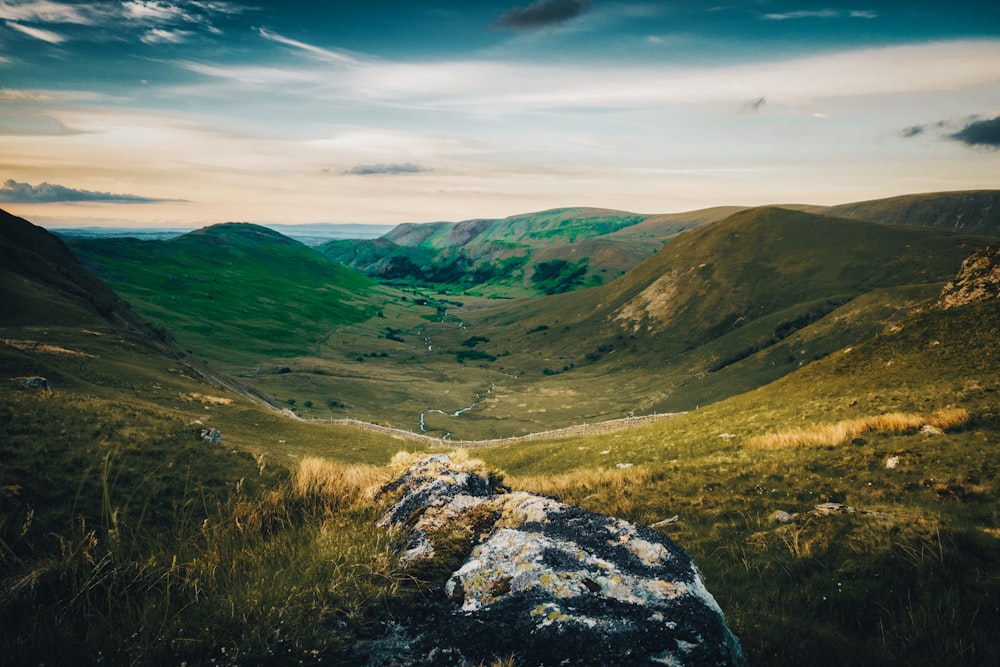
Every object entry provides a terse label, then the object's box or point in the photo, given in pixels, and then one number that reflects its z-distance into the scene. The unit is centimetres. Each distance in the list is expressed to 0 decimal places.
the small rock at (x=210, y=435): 1836
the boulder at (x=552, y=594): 472
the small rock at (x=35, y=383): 2293
